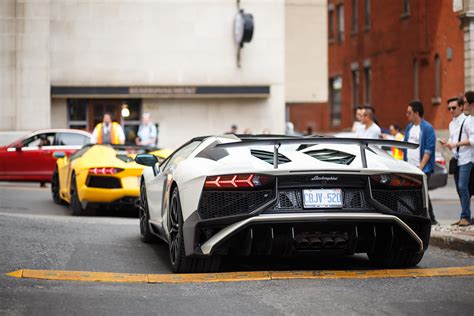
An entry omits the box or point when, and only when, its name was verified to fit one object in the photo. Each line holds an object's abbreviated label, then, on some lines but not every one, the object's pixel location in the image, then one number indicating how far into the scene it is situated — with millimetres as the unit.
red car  25141
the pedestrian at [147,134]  25453
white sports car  8555
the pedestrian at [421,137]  13875
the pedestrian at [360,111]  16125
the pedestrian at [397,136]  19766
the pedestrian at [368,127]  15763
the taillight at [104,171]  15492
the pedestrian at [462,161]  13258
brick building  38750
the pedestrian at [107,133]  22553
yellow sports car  15539
